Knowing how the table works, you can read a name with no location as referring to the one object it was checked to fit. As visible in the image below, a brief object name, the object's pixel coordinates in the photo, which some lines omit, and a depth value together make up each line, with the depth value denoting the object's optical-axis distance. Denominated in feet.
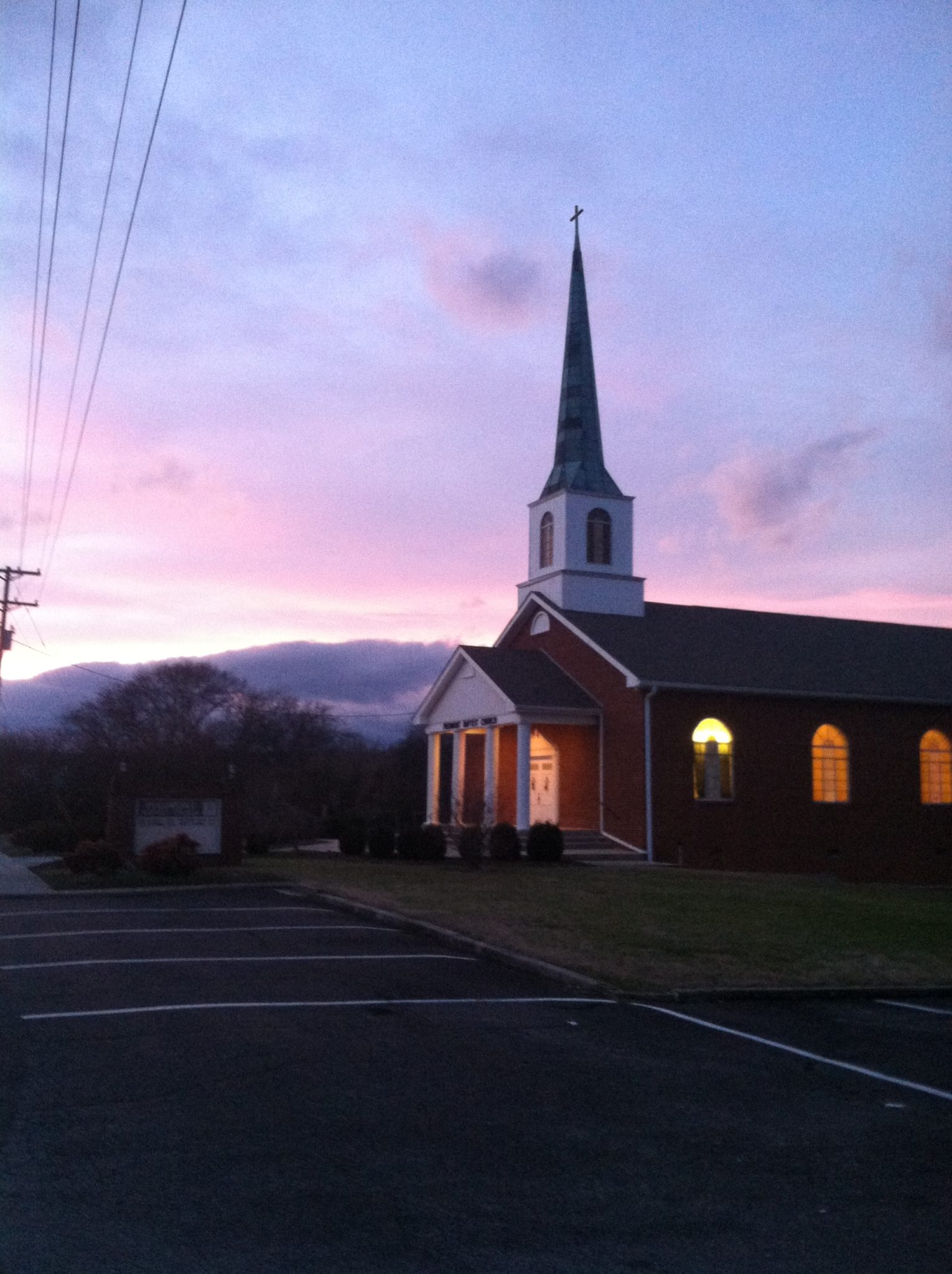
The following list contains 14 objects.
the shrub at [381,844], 91.71
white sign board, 78.23
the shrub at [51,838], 102.01
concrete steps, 92.38
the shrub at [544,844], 87.35
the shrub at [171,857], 69.87
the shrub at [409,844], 90.17
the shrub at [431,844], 90.02
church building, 95.35
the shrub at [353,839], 94.63
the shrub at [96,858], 69.87
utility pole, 130.00
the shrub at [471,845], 83.76
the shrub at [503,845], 87.71
